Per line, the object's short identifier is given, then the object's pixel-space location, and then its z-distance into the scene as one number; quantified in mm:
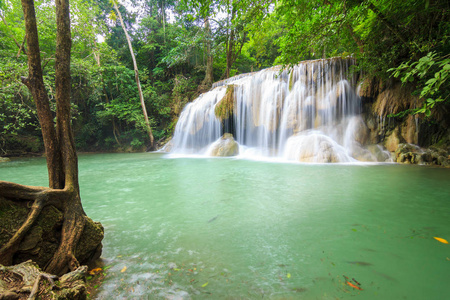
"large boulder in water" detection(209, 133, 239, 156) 12188
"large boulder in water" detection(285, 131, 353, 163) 8797
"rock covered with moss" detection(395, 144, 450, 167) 7473
